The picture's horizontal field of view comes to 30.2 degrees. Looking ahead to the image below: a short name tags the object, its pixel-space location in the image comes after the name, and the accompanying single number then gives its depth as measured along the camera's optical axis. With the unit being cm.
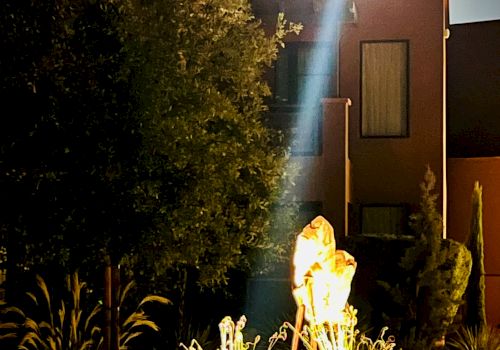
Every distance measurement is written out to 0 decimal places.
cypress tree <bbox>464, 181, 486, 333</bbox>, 1578
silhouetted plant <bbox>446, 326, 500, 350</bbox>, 1408
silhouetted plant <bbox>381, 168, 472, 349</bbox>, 1382
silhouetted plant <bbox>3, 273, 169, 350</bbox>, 1159
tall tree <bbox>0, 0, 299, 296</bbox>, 892
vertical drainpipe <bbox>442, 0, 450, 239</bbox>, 1780
